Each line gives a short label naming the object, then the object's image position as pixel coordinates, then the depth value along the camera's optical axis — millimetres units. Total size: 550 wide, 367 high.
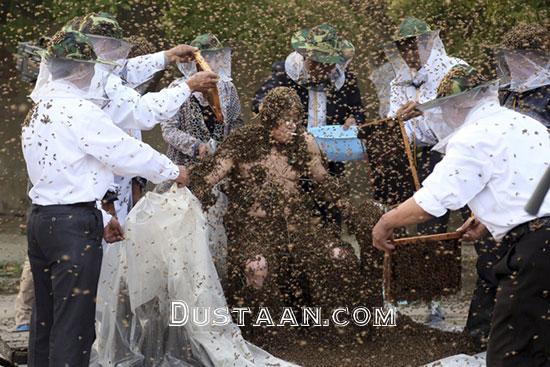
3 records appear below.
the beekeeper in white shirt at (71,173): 10027
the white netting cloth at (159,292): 11466
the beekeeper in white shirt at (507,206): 9052
